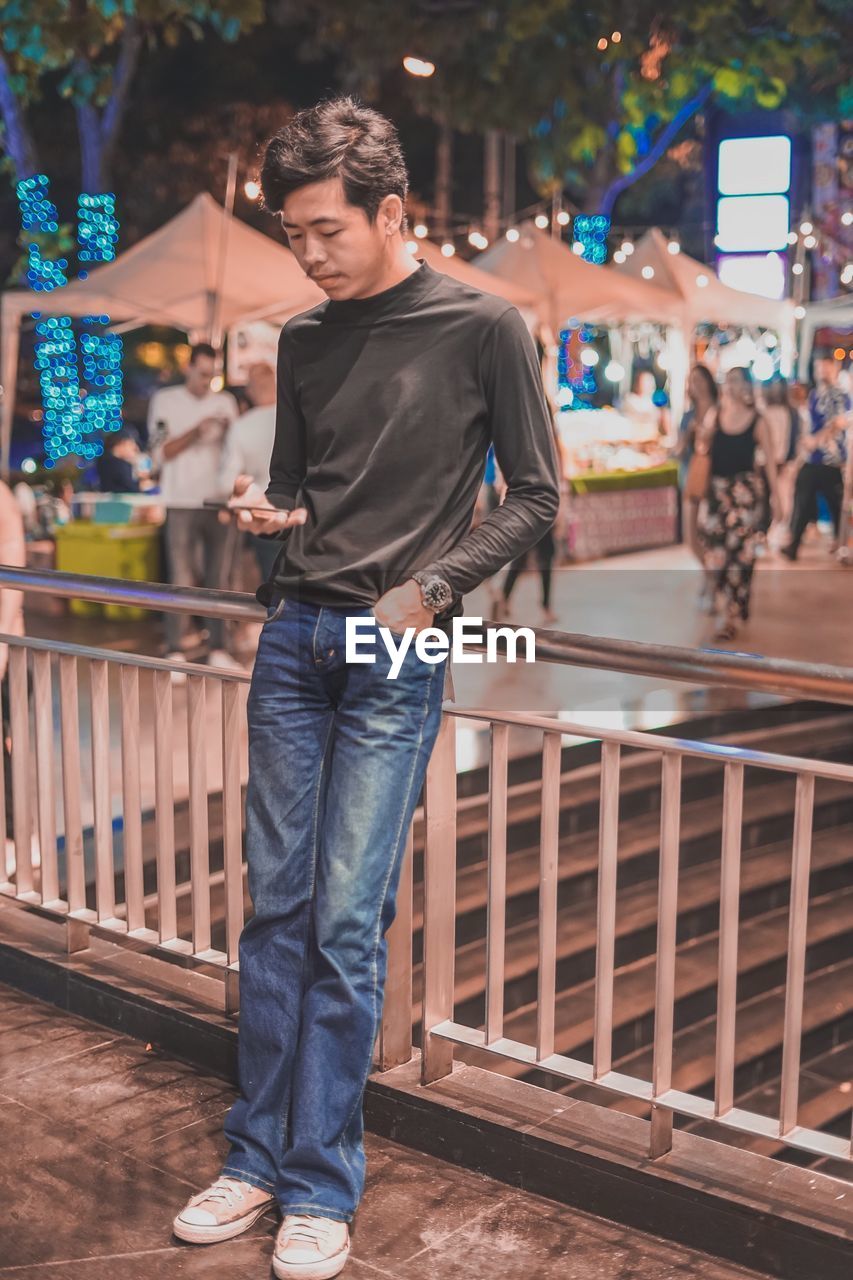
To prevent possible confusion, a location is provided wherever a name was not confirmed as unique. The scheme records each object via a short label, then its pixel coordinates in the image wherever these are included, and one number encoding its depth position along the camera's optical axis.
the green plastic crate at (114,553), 10.98
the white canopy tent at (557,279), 14.53
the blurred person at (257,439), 8.09
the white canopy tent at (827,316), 17.70
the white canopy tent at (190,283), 11.96
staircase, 5.29
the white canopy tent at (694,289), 17.06
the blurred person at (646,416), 18.36
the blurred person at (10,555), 3.99
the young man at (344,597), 2.48
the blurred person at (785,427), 16.03
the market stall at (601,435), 14.62
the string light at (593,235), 21.81
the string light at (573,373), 19.77
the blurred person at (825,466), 15.20
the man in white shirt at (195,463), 8.78
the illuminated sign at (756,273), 27.59
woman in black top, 10.16
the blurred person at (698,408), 11.21
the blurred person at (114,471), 14.62
